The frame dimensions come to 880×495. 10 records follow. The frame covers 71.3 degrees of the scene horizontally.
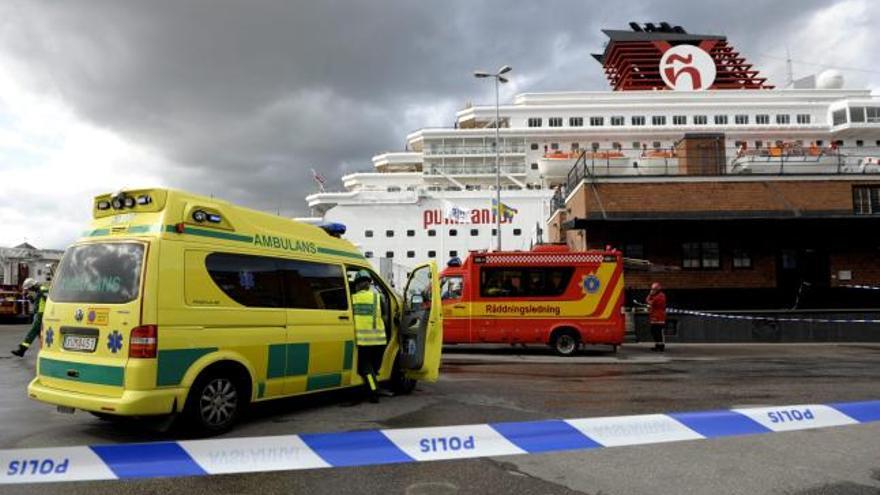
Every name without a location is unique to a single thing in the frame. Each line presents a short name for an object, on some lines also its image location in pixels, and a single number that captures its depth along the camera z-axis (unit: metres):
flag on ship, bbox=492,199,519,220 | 40.50
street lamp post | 29.11
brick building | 20.06
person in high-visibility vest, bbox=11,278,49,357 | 12.02
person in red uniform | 15.33
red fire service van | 14.20
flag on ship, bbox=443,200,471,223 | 44.97
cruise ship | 45.72
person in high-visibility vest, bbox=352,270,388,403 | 7.40
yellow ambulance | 5.29
